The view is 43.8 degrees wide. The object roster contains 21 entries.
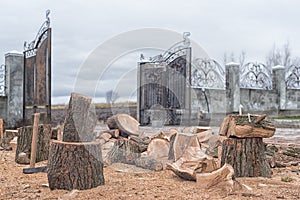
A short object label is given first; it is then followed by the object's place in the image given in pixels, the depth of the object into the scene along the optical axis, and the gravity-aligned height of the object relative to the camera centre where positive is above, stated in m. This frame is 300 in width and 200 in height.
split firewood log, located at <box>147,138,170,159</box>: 4.68 -0.56
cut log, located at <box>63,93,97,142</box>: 3.12 -0.13
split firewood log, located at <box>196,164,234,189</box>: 3.01 -0.59
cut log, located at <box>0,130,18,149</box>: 6.48 -0.57
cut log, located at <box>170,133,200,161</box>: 4.31 -0.45
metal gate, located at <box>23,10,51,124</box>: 7.53 +0.68
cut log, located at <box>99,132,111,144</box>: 5.60 -0.47
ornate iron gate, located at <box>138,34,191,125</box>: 11.33 +0.52
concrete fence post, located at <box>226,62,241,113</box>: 13.01 +0.62
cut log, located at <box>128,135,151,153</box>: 4.74 -0.49
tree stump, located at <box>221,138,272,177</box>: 3.62 -0.51
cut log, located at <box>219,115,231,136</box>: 3.74 -0.21
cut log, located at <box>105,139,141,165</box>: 4.37 -0.58
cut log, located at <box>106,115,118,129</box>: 5.90 -0.29
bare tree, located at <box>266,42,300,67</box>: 27.41 +3.47
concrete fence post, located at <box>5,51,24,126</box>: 10.10 +0.54
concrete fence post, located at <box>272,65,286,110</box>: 14.71 +0.81
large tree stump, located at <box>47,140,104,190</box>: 3.04 -0.50
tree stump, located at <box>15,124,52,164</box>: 4.88 -0.49
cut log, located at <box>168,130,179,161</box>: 4.48 -0.54
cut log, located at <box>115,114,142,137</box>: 5.80 -0.31
